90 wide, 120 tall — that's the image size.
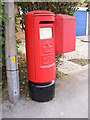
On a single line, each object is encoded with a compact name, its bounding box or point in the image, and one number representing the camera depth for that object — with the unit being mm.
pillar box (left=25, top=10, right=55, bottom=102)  2697
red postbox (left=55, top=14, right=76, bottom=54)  2975
